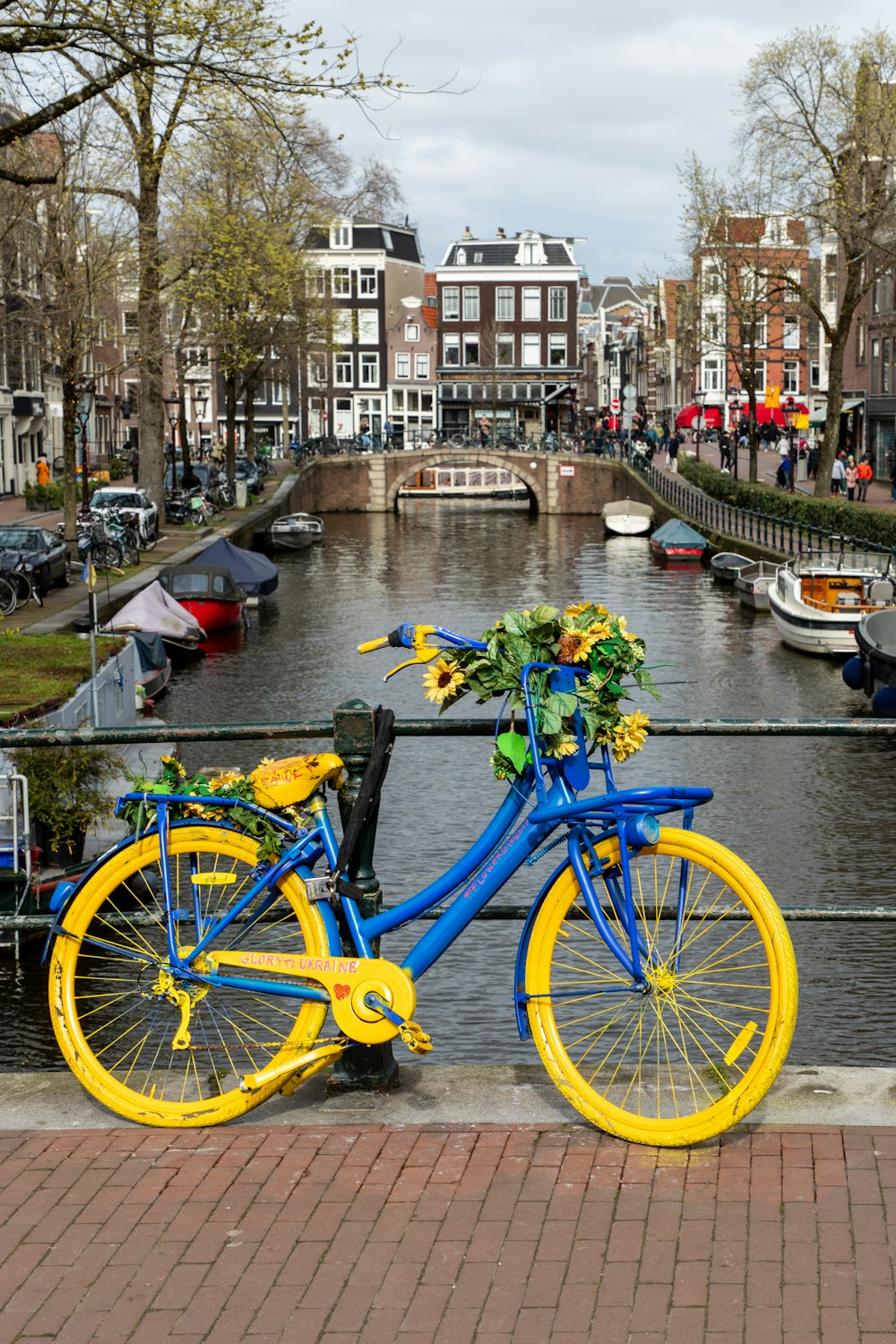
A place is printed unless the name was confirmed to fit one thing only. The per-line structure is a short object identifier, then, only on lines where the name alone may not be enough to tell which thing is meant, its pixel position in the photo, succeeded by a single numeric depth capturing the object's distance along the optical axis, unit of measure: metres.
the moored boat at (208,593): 31.92
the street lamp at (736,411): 93.57
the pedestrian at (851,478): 49.44
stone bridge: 70.69
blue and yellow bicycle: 4.19
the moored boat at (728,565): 40.78
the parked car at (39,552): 29.92
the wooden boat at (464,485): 83.00
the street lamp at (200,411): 97.38
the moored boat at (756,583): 35.47
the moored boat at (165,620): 28.39
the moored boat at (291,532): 50.47
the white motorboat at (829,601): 29.23
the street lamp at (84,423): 35.34
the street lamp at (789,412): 88.72
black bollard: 4.48
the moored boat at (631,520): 58.38
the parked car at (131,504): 38.47
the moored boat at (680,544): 46.31
